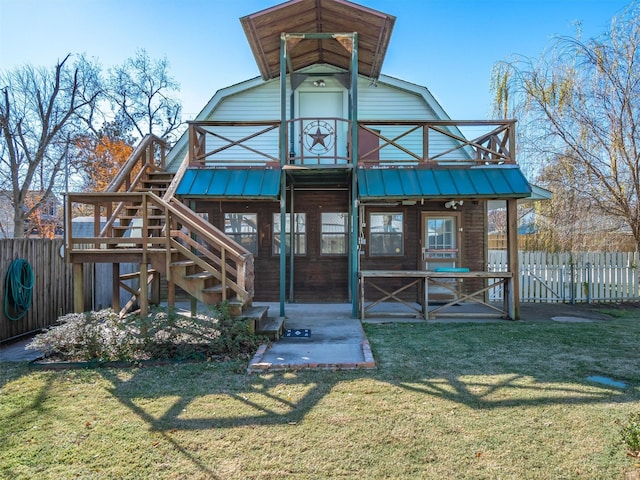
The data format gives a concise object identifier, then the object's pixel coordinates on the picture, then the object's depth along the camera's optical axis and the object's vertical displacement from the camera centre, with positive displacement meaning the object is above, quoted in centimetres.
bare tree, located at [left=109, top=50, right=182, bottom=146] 2352 +893
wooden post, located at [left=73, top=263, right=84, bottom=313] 574 -70
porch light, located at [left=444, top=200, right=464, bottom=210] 923 +86
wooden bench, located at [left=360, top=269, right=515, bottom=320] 731 -92
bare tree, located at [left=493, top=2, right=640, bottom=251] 927 +322
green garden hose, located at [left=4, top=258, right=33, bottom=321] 593 -77
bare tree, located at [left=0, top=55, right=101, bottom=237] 1625 +497
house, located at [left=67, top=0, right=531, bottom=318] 743 +122
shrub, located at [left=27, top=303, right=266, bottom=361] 498 -131
